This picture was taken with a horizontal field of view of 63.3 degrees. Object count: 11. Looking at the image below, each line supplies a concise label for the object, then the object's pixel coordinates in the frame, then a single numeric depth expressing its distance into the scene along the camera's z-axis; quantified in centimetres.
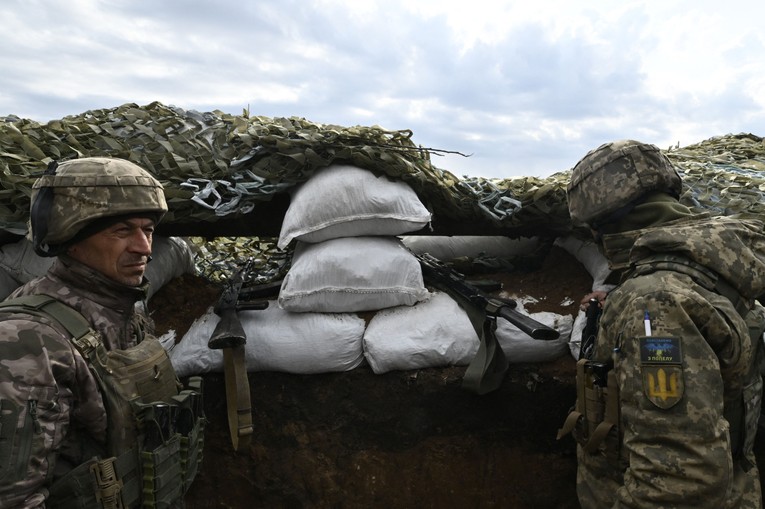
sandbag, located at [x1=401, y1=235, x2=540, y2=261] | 419
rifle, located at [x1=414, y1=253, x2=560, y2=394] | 294
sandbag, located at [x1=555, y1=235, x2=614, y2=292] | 329
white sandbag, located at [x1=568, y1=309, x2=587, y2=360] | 308
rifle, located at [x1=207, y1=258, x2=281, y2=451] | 281
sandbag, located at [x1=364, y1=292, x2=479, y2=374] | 312
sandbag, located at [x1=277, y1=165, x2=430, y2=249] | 315
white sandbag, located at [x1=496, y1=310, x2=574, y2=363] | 315
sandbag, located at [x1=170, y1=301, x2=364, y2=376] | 312
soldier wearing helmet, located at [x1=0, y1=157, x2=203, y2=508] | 173
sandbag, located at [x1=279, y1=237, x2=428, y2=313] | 313
